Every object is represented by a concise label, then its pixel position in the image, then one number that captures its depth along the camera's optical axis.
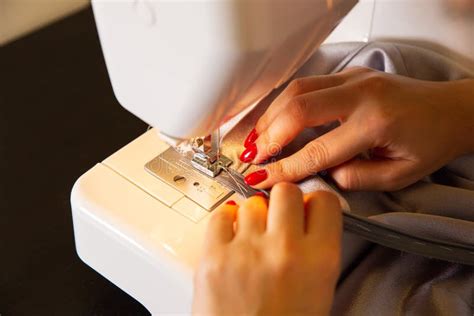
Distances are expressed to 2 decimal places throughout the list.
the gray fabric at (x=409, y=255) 0.67
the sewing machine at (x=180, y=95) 0.56
